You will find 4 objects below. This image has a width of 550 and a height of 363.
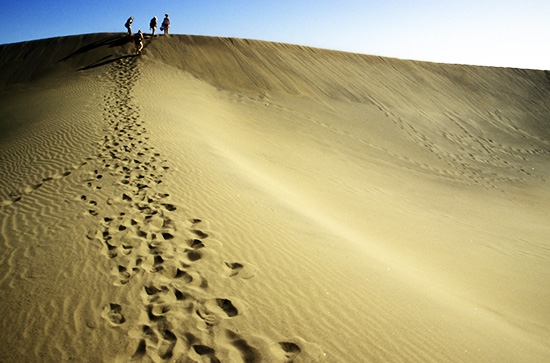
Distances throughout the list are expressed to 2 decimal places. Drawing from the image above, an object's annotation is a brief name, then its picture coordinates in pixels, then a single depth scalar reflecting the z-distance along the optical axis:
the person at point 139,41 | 15.80
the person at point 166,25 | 17.28
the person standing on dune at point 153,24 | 16.58
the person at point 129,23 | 15.99
